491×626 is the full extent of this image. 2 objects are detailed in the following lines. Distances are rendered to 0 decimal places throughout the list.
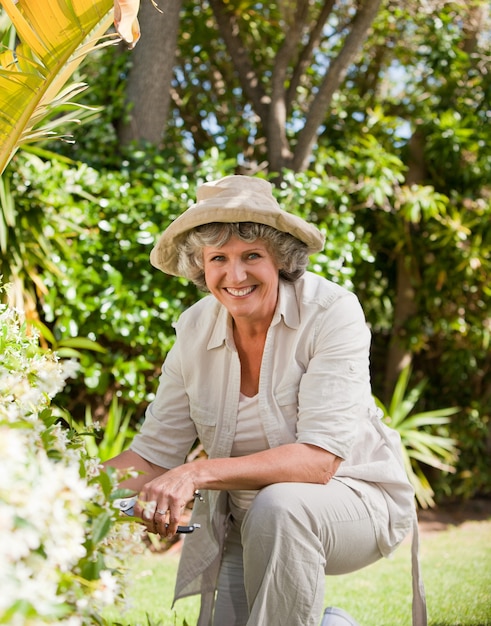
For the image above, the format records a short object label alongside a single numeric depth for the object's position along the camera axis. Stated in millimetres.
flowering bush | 1057
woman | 2160
